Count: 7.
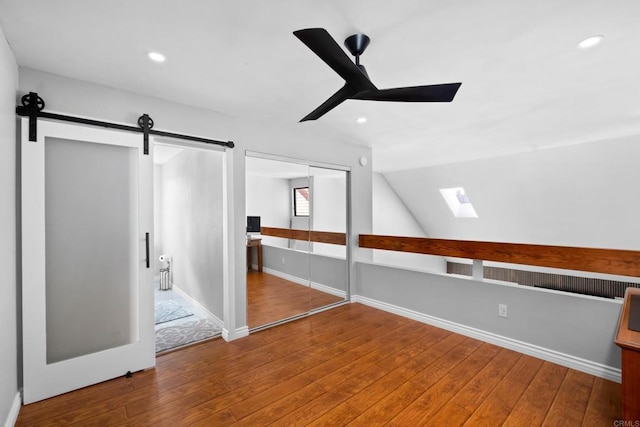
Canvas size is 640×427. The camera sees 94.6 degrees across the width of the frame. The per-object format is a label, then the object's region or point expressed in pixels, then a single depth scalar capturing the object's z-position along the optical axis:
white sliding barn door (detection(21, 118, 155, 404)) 2.10
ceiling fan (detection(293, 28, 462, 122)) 1.43
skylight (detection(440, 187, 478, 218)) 6.59
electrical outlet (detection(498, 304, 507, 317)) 2.89
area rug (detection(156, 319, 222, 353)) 3.04
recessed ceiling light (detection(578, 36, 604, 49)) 1.80
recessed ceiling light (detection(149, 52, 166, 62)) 1.98
